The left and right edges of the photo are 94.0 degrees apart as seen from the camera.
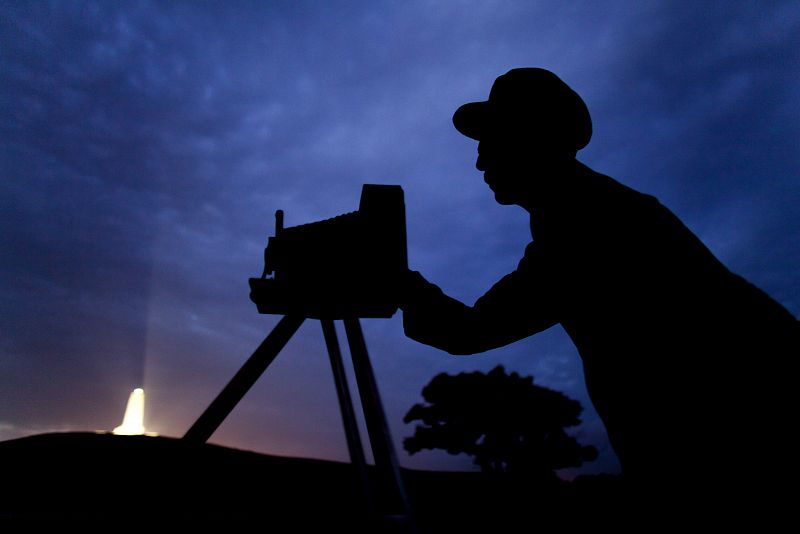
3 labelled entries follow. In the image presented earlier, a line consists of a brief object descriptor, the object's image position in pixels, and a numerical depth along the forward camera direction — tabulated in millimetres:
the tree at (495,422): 22094
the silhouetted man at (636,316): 996
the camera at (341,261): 2367
